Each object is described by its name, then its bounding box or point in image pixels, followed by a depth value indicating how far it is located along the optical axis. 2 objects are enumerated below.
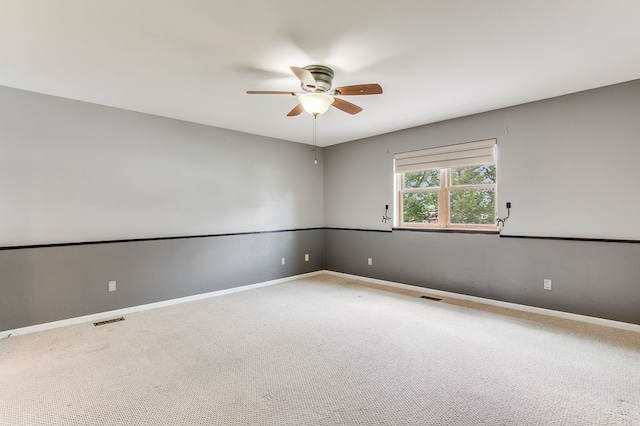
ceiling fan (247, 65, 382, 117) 2.53
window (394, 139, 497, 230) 4.20
